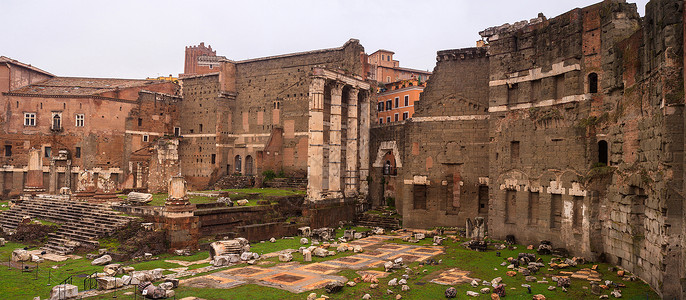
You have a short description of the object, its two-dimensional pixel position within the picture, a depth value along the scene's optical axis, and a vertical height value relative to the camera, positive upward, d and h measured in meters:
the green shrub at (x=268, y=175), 40.44 -1.54
